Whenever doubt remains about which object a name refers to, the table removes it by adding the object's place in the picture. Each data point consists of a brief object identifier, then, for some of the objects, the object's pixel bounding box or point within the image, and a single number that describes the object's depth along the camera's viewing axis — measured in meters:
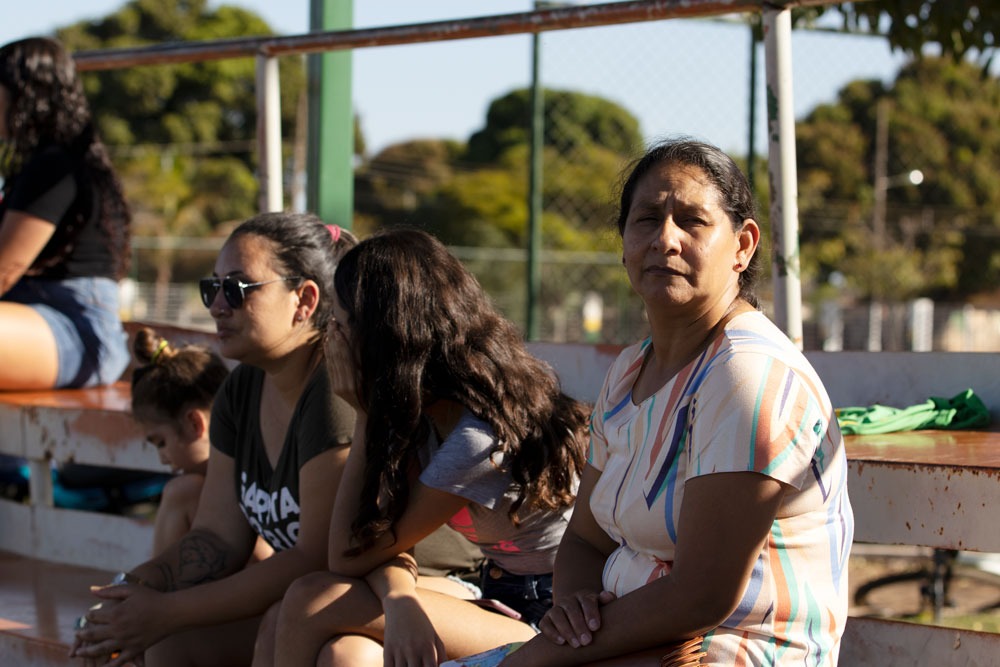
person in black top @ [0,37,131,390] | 8.16
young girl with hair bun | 6.45
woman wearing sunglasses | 5.02
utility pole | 65.04
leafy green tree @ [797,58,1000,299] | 69.06
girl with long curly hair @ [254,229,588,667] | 4.40
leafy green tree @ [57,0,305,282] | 79.94
